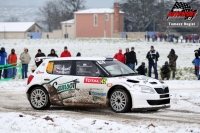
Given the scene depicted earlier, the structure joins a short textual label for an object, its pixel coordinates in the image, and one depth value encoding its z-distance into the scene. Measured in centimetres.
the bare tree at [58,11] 13475
